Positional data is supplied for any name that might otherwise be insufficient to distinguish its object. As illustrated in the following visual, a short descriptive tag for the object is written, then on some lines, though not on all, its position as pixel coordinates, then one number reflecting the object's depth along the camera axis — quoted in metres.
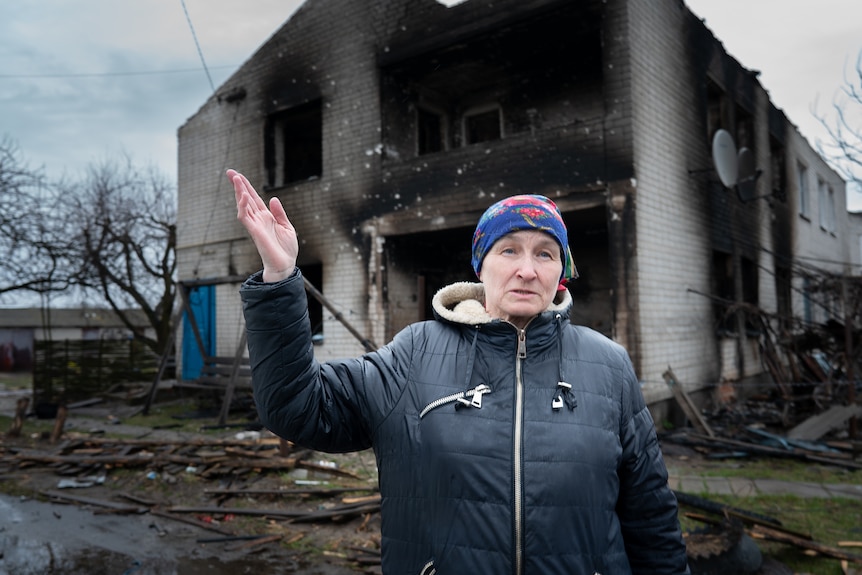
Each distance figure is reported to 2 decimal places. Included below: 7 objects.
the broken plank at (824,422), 7.41
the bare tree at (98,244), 12.34
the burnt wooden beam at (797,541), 3.64
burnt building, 8.02
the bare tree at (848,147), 6.16
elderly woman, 1.50
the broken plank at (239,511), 5.01
